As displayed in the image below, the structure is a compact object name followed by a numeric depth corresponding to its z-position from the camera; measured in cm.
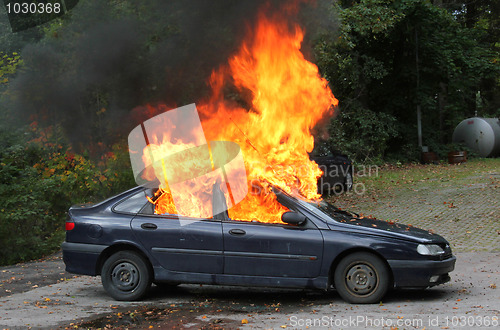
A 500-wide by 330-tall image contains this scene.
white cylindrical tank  3111
